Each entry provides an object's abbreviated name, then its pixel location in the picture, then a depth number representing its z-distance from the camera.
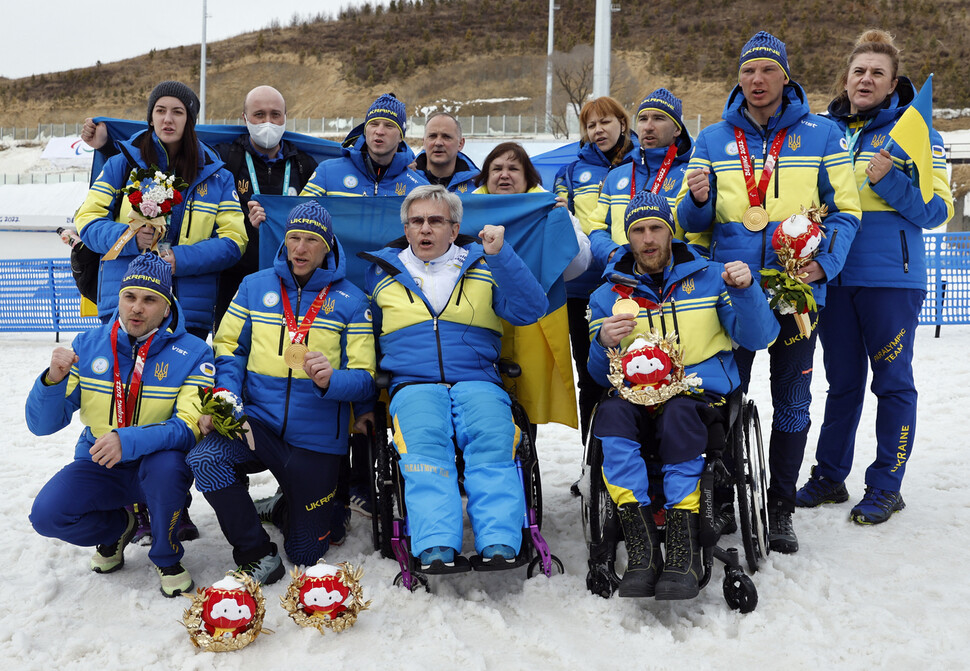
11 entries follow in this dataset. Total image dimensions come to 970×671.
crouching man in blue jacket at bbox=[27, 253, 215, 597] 3.42
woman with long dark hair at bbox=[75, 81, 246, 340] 4.14
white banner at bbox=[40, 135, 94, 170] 33.75
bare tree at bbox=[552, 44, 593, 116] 34.03
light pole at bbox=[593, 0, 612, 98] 12.86
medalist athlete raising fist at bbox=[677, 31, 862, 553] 3.73
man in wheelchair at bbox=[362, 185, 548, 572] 3.30
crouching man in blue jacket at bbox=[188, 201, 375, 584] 3.56
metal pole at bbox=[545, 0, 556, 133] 26.80
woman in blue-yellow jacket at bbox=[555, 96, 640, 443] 4.49
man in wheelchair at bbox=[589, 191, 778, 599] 3.22
